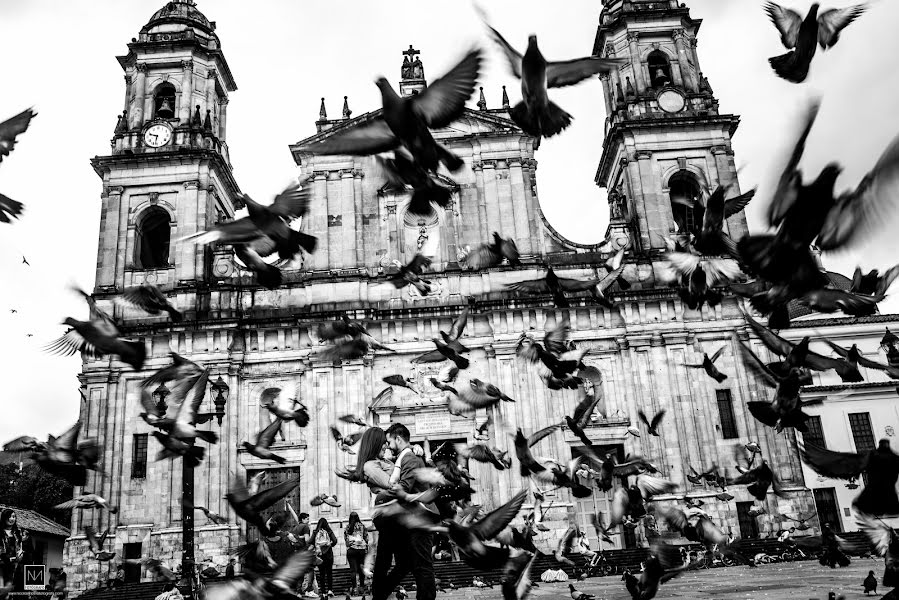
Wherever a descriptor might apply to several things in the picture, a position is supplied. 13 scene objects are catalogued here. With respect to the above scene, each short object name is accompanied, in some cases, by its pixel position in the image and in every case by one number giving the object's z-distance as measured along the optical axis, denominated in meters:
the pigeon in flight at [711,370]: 10.16
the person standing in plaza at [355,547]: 12.73
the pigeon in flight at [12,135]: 6.40
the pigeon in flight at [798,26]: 7.62
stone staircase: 17.89
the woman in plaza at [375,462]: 7.06
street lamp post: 13.42
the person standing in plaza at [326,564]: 14.77
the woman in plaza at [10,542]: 11.73
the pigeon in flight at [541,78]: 6.74
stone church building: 25.02
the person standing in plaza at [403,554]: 7.09
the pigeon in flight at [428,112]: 6.45
